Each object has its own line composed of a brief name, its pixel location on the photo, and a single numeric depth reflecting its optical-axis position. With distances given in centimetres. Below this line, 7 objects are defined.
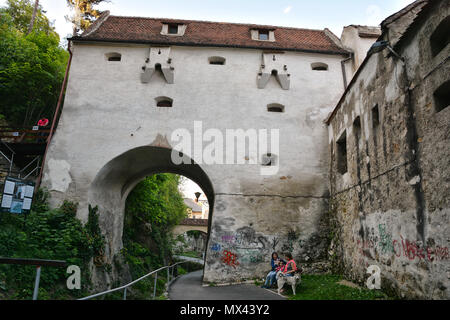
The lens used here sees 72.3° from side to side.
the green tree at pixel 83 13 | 1997
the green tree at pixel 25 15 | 2064
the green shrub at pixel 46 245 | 742
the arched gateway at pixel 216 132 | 1076
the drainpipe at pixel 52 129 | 1093
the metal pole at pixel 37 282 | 392
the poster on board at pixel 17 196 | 820
